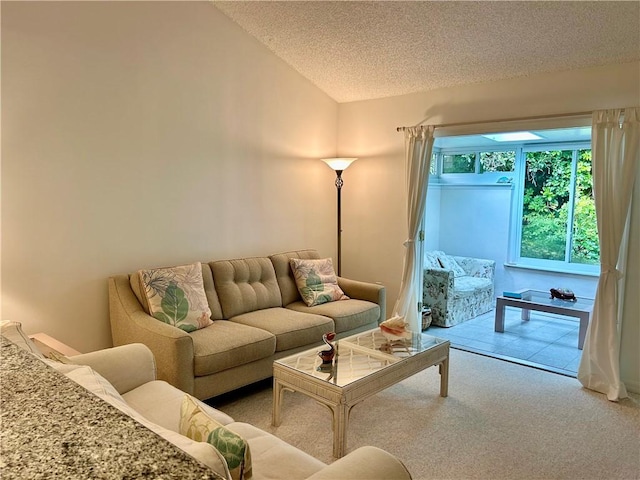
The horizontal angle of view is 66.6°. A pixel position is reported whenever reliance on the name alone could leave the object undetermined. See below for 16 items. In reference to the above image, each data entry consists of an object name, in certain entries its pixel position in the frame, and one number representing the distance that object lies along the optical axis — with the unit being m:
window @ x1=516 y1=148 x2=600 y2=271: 6.20
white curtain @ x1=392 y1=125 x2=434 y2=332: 4.58
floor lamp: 4.83
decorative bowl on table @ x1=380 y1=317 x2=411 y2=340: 3.19
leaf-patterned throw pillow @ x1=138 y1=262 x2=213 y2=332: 3.32
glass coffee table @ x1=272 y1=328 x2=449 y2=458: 2.61
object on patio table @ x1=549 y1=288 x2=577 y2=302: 5.07
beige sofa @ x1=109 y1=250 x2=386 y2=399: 2.99
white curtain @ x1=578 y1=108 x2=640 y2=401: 3.46
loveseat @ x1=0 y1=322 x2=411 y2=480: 0.67
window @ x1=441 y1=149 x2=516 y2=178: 6.66
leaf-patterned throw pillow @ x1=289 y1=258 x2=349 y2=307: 4.29
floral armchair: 5.26
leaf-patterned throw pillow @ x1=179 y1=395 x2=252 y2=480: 1.41
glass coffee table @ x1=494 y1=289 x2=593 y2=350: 4.64
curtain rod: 3.72
